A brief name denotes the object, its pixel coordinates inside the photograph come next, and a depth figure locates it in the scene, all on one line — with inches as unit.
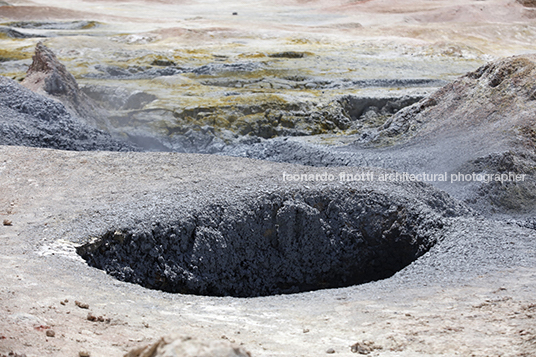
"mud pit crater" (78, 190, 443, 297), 653.3
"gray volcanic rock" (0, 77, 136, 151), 1104.2
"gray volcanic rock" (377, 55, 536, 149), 1069.8
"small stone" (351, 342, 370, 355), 349.8
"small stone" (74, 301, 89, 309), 400.2
